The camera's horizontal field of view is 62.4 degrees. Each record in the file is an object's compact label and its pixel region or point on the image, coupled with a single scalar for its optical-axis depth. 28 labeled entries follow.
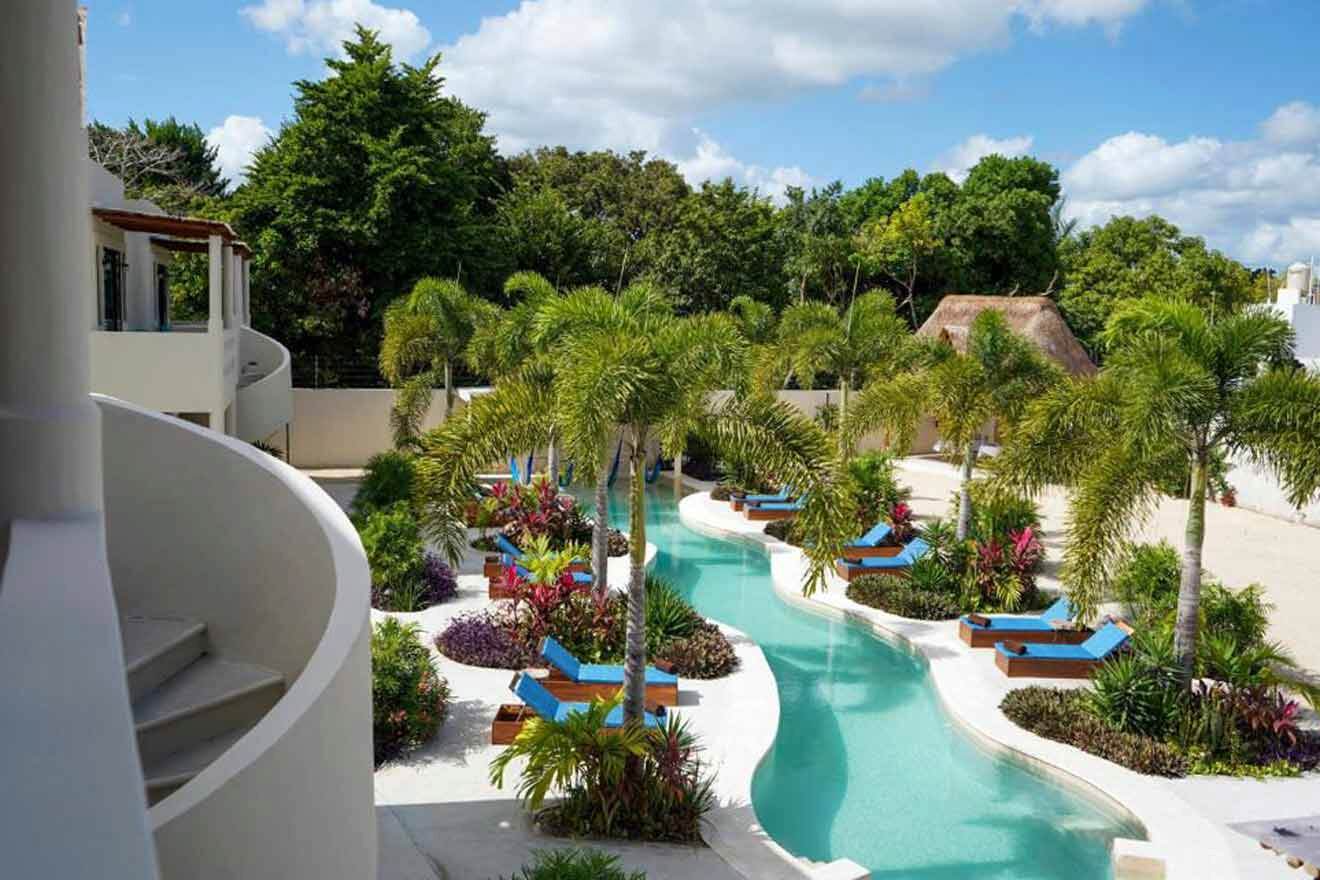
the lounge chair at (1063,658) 12.12
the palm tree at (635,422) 8.95
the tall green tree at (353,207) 27.45
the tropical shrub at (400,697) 9.59
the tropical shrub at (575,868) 6.77
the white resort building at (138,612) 2.33
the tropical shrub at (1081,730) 9.79
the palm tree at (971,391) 16.19
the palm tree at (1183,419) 9.78
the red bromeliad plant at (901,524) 18.18
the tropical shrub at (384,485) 15.99
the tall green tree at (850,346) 21.62
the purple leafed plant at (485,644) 12.15
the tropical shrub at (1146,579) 13.76
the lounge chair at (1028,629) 13.14
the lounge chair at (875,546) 17.28
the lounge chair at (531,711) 9.52
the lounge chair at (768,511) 21.05
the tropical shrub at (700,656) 11.97
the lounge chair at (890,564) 16.11
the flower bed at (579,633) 12.16
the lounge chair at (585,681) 10.75
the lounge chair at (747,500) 21.40
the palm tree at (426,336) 22.19
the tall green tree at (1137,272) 41.38
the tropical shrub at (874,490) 18.81
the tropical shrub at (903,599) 14.61
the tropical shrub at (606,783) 8.23
